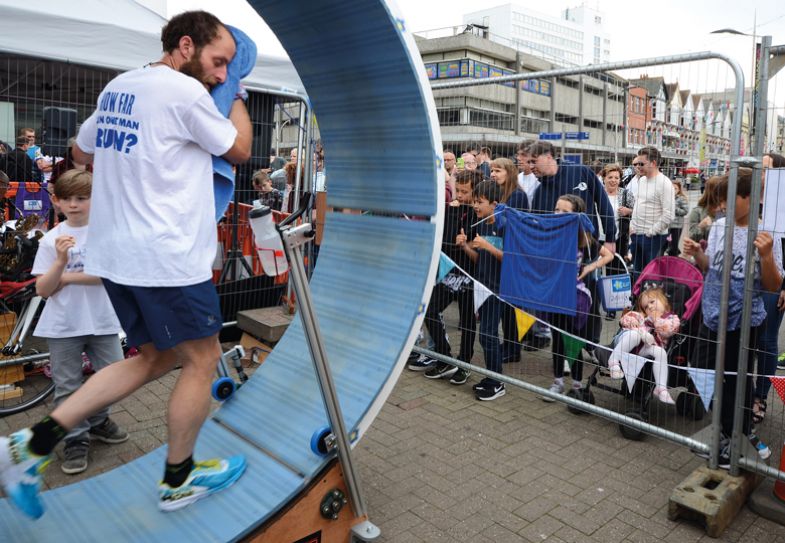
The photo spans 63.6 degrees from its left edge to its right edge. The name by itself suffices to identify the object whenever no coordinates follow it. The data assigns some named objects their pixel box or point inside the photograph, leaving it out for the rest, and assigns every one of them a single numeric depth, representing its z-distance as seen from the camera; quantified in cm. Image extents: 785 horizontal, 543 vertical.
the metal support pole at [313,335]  278
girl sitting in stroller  448
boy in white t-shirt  403
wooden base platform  274
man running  250
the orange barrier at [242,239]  654
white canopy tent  592
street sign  487
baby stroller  438
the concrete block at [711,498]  335
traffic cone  361
